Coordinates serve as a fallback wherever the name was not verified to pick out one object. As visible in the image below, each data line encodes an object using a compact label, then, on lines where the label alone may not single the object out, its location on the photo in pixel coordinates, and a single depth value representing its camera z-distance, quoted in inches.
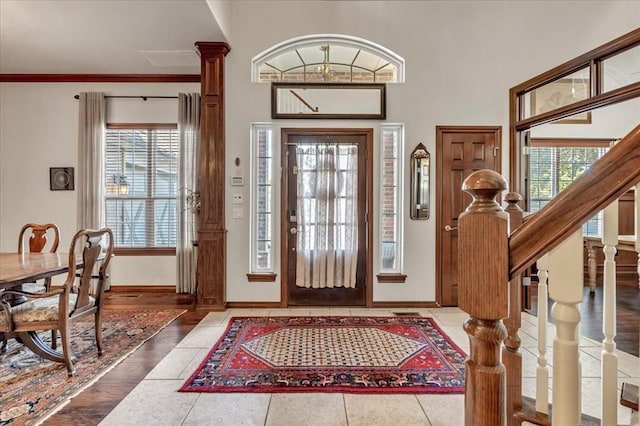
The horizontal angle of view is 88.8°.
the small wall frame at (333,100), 157.4
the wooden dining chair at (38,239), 131.8
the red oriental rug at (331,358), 88.8
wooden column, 152.5
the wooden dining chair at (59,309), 89.0
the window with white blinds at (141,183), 189.5
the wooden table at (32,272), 83.5
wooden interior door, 158.9
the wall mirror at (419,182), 157.8
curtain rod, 187.4
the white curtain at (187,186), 181.0
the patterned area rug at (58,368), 78.9
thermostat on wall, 155.2
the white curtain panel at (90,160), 181.9
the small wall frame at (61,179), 187.8
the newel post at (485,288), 28.3
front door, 158.2
